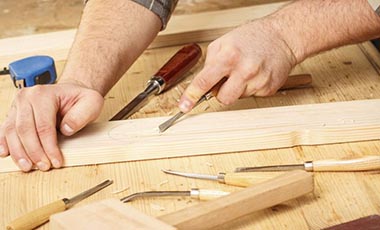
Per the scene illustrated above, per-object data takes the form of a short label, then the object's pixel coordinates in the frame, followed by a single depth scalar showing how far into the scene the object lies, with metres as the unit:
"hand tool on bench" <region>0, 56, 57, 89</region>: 1.52
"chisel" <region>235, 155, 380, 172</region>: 1.29
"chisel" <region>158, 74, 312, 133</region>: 1.39
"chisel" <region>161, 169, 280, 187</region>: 1.26
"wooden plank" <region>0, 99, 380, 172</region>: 1.35
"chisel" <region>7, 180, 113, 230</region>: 1.21
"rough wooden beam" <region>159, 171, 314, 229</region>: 1.13
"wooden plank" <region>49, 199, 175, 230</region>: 1.09
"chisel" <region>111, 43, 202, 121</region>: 1.48
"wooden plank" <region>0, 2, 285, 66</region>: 1.68
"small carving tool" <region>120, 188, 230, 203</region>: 1.24
